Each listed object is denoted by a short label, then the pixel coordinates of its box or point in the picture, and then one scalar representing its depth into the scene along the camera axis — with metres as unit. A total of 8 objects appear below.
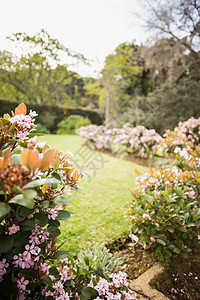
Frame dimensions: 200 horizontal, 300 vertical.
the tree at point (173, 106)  7.27
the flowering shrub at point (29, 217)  0.53
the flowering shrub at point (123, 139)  5.04
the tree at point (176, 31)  7.11
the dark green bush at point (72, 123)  8.04
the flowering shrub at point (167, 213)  1.58
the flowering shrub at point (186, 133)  3.20
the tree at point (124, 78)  11.78
